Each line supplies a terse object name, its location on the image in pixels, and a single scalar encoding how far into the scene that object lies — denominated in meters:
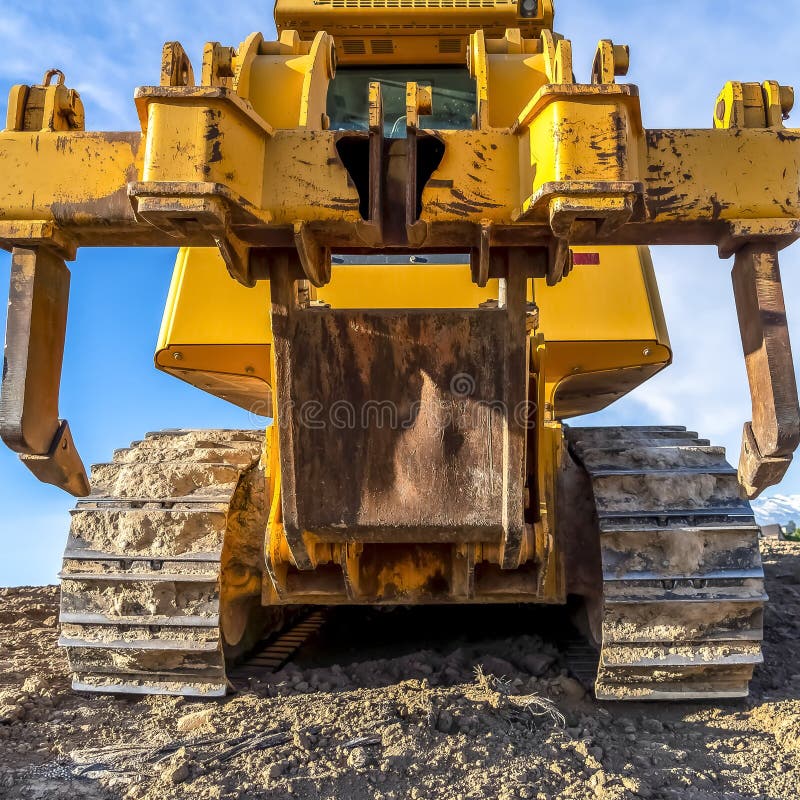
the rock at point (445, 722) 2.77
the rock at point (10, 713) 3.07
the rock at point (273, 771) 2.43
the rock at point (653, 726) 2.94
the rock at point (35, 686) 3.38
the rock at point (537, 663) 3.40
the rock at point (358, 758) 2.50
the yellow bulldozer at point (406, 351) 2.12
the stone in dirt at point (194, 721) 2.89
